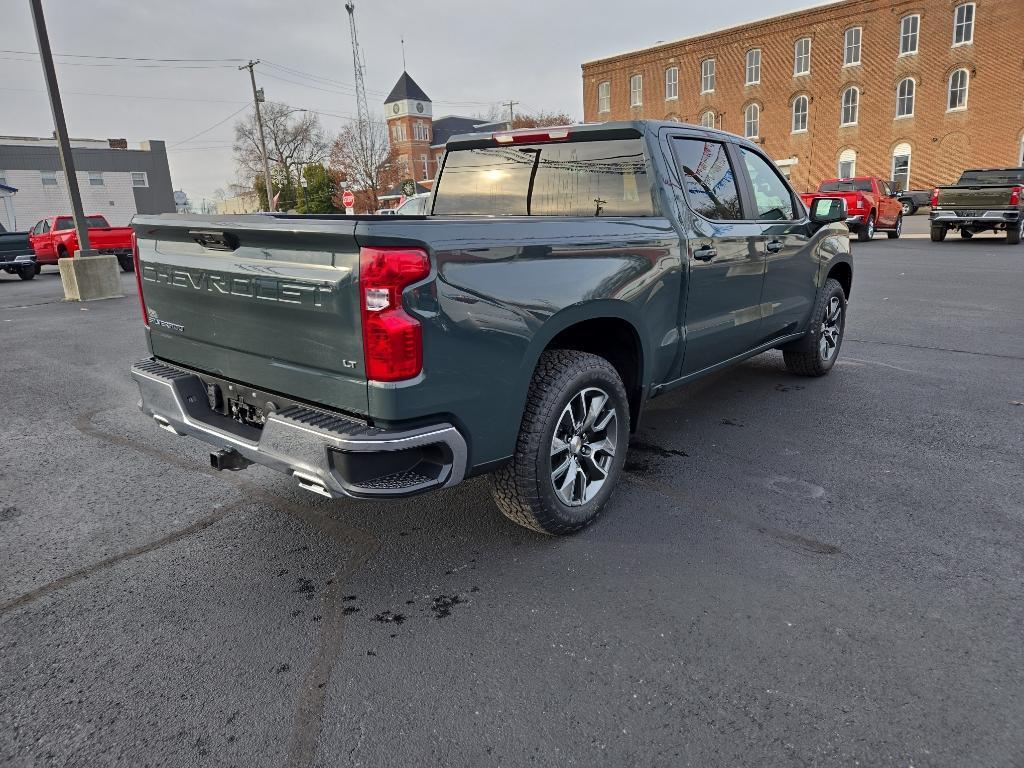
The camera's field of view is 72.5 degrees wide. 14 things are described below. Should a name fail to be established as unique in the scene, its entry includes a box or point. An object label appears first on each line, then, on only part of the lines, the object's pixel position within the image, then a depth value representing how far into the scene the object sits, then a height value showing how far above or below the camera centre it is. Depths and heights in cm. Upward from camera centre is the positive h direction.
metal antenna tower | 7069 +1703
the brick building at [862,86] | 3878 +682
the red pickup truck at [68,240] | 1908 +9
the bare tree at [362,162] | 5653 +512
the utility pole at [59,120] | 1158 +205
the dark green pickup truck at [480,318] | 248 -40
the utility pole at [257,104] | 3794 +704
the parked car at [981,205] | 1739 -41
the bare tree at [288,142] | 6438 +803
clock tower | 8788 +1216
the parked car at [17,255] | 1870 -20
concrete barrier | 1289 -64
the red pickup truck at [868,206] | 2008 -31
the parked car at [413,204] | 1367 +38
